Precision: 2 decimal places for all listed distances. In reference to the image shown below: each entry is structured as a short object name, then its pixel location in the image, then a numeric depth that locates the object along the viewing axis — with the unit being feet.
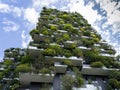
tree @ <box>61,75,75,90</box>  82.43
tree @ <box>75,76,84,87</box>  87.25
